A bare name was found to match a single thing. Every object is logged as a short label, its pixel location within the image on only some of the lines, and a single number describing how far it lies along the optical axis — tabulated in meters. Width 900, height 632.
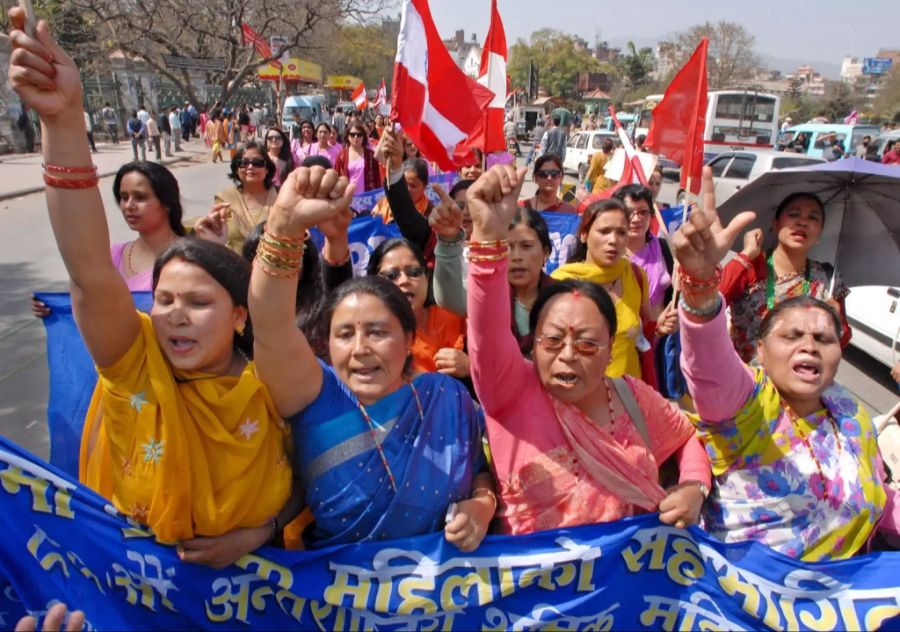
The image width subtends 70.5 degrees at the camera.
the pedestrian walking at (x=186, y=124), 28.80
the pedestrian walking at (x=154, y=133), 19.36
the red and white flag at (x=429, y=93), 3.74
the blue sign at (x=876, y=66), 75.00
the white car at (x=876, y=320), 5.08
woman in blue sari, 1.61
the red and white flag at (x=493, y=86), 4.21
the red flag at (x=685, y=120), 3.41
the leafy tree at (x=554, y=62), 73.00
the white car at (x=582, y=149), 19.06
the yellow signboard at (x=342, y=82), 51.75
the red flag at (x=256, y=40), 21.61
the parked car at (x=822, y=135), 19.88
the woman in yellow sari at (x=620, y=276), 2.75
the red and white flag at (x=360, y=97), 13.18
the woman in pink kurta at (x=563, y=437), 1.70
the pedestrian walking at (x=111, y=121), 22.94
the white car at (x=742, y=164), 11.67
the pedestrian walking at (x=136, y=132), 18.22
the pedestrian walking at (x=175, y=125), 22.82
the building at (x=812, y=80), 113.24
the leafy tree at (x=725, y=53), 44.62
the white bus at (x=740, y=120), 21.28
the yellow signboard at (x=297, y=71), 33.41
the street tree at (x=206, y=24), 22.48
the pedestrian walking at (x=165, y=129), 22.70
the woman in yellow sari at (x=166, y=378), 1.38
